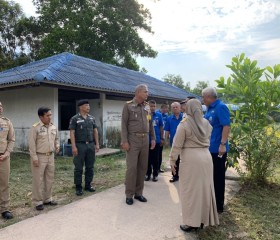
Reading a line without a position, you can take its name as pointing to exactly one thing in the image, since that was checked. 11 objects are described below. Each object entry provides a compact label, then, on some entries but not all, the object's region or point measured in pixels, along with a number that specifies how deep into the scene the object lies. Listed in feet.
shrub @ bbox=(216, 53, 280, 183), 18.29
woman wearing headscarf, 11.51
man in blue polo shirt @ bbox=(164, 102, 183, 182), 20.66
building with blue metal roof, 32.30
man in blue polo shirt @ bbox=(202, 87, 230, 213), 13.97
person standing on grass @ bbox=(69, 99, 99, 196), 17.12
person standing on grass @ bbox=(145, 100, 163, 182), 20.70
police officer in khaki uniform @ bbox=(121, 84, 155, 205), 15.33
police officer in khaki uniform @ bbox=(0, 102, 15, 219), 13.75
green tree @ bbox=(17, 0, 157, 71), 75.56
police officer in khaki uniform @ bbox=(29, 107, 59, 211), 14.65
